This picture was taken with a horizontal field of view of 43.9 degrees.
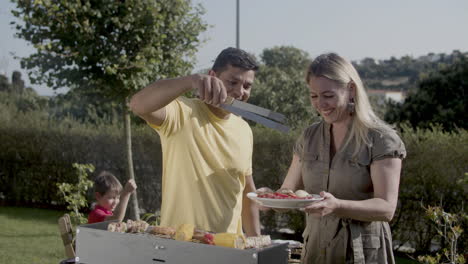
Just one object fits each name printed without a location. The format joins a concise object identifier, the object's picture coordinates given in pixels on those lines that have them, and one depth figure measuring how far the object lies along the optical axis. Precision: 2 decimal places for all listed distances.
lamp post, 13.31
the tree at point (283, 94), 19.27
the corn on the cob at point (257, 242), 1.79
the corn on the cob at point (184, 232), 1.87
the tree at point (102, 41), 7.73
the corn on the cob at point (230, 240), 1.77
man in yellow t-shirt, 2.31
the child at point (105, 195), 4.02
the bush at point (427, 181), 6.92
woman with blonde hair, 2.15
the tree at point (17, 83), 26.32
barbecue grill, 1.69
